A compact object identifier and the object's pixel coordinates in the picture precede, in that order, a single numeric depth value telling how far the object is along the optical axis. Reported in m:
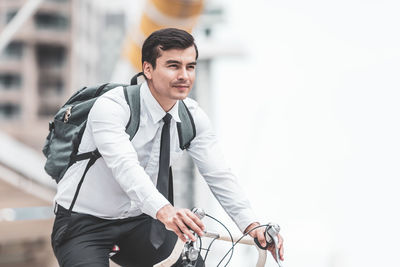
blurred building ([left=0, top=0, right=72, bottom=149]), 88.19
